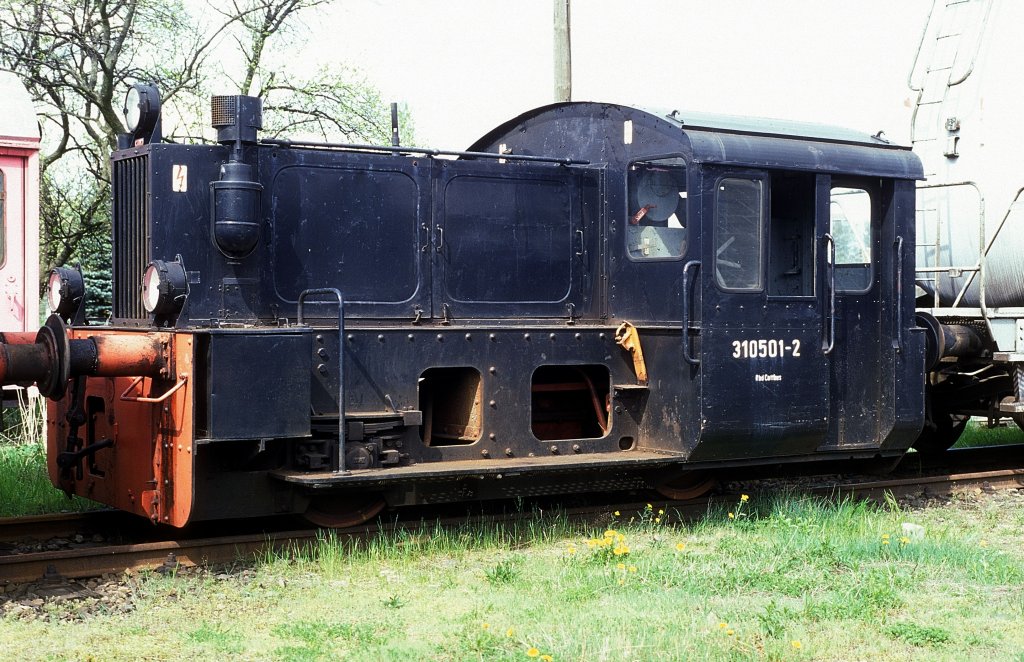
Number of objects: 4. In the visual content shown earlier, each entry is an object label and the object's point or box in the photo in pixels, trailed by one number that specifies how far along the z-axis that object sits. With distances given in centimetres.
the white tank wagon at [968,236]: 1039
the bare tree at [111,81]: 1989
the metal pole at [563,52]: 1466
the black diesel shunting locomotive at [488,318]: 669
